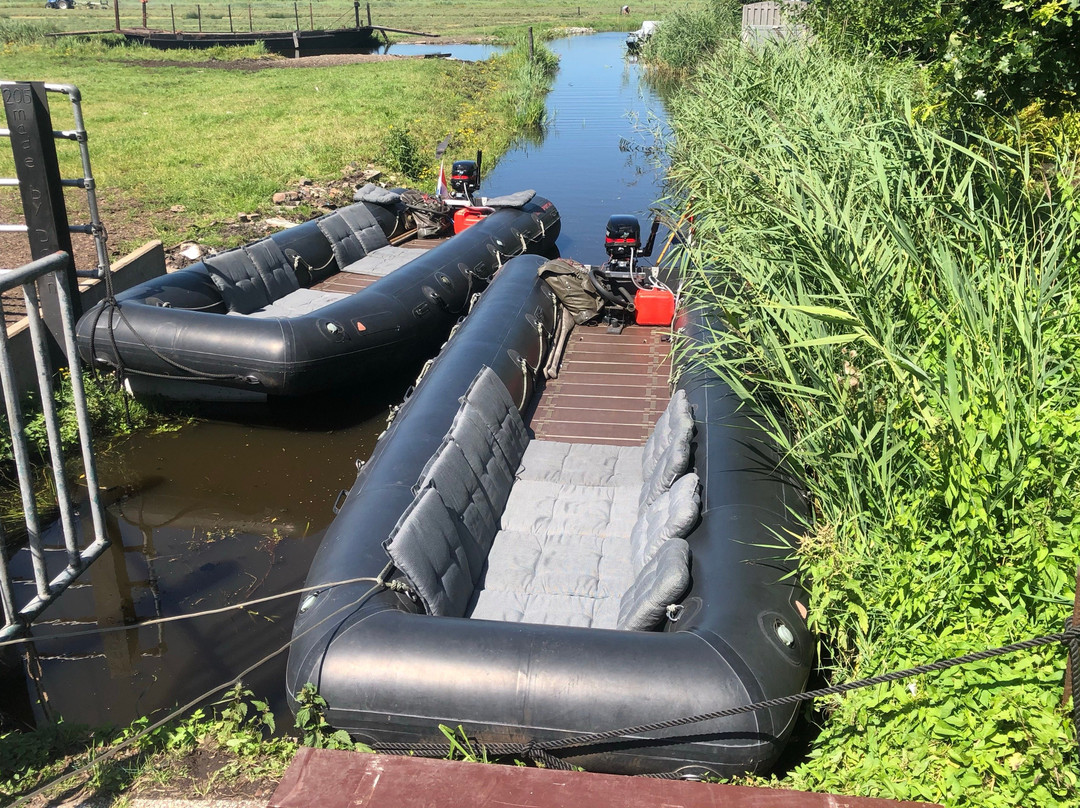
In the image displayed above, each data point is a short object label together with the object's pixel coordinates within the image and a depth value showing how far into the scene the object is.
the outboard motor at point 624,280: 8.00
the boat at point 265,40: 31.97
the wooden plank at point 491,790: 2.35
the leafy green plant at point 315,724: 3.59
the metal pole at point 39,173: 5.09
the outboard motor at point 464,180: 12.34
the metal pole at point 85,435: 3.46
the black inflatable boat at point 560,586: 3.52
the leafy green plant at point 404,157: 16.05
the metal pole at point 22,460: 3.14
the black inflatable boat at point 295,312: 7.21
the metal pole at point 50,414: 3.22
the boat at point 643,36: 31.12
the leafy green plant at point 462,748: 3.53
